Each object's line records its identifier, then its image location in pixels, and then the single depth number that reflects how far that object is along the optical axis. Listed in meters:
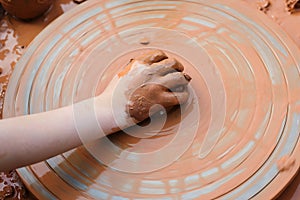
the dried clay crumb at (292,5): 0.82
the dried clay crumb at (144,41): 0.79
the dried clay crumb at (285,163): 0.69
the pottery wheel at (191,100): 0.70
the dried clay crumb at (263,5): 0.82
